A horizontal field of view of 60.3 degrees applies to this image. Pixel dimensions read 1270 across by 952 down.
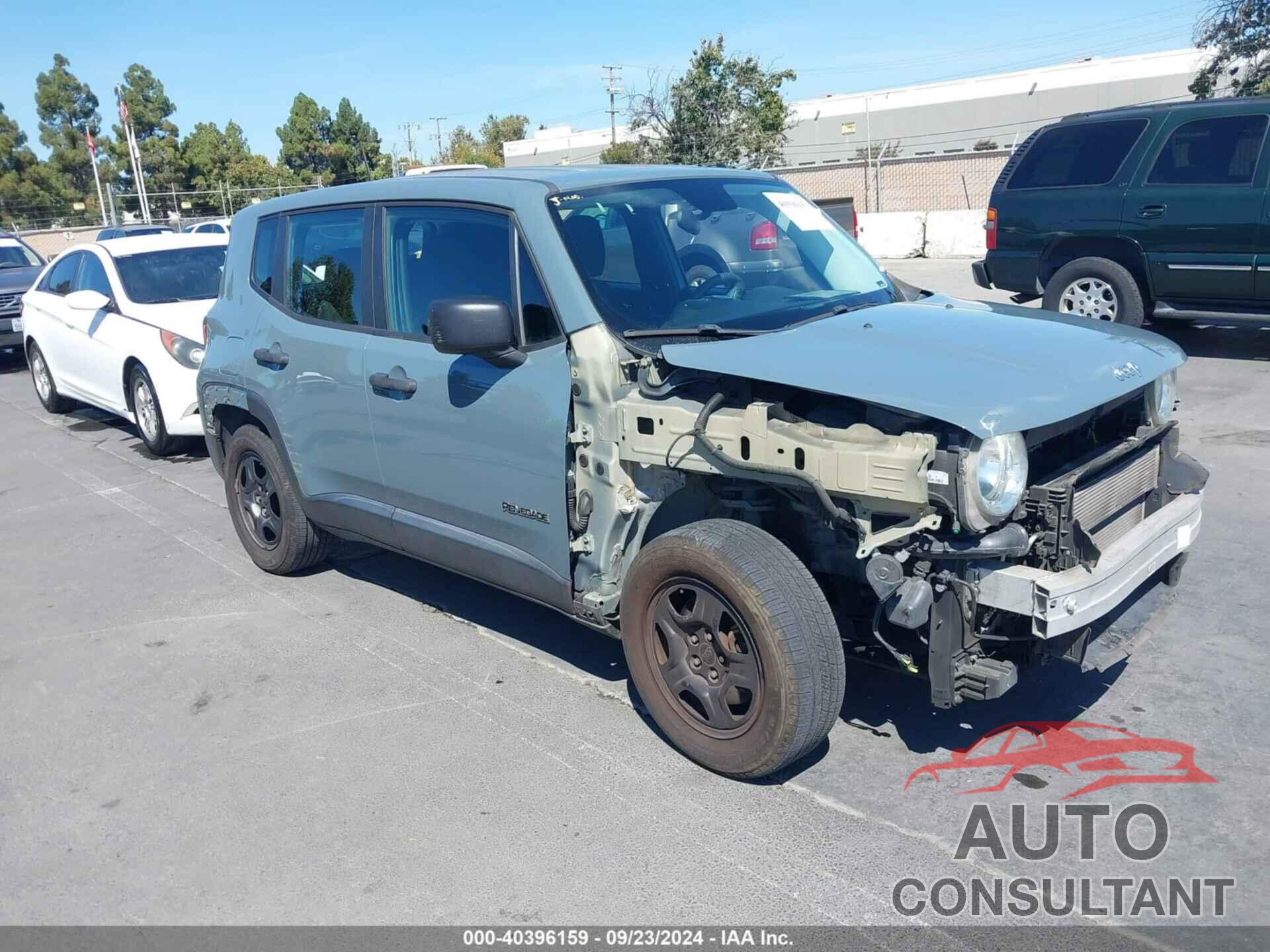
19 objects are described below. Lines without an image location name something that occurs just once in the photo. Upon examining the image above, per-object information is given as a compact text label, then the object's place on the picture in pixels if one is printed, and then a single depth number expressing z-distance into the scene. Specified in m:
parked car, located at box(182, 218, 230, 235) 25.83
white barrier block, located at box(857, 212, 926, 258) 22.41
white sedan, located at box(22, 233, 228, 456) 8.83
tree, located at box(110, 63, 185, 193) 55.50
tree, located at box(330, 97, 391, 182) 57.31
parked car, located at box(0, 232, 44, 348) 14.84
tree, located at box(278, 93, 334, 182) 56.81
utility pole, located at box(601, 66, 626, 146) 61.22
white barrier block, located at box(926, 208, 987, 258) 21.64
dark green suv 9.18
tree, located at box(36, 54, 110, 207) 57.56
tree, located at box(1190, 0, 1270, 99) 23.41
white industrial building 51.19
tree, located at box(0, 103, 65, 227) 51.53
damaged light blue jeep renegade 3.25
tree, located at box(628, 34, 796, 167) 27.97
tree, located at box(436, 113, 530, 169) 90.12
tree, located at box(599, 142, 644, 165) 38.69
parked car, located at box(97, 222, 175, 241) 22.25
